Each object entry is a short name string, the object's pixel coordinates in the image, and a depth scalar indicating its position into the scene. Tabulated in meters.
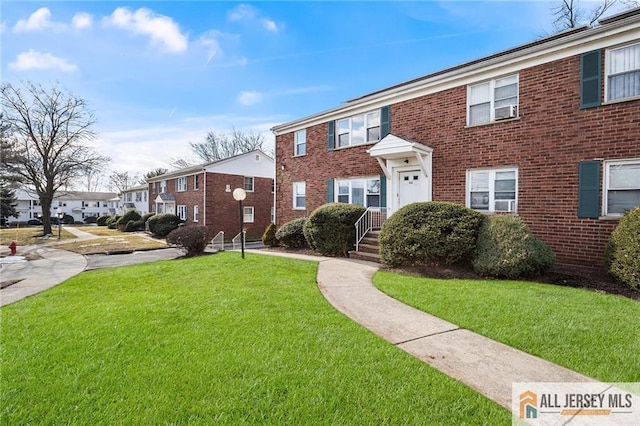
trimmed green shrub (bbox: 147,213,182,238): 26.48
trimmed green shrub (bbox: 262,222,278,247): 15.67
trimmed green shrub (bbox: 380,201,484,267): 7.87
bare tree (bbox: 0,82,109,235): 25.78
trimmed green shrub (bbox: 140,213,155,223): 33.35
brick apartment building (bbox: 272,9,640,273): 7.68
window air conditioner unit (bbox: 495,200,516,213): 9.31
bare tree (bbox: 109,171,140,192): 66.06
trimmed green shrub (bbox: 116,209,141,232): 35.22
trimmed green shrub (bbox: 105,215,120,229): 37.45
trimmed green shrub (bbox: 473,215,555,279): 7.13
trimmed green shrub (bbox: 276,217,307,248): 13.48
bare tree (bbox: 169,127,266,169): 44.75
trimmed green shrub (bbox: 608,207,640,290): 6.21
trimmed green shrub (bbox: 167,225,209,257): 13.74
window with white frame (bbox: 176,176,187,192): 28.84
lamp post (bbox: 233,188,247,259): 10.80
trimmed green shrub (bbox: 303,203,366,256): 11.19
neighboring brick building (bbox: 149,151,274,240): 25.31
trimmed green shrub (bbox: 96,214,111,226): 46.09
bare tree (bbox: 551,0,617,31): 17.25
